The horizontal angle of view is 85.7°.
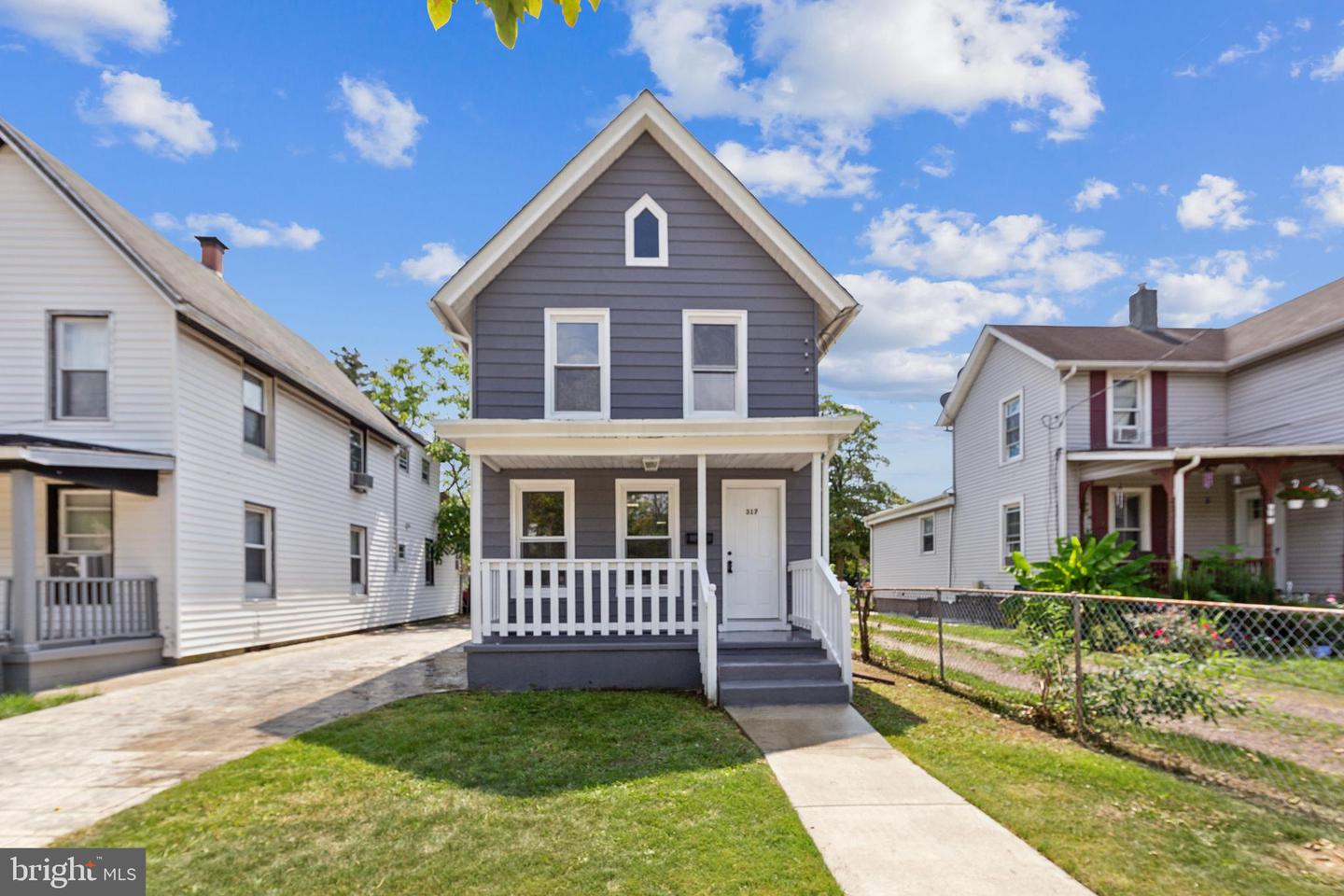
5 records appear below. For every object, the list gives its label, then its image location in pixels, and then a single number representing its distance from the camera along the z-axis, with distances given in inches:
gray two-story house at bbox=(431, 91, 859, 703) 392.2
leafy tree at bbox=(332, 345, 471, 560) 1014.4
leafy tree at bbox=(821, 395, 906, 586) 1466.5
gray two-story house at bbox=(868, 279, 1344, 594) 534.6
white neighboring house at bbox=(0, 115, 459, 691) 359.6
